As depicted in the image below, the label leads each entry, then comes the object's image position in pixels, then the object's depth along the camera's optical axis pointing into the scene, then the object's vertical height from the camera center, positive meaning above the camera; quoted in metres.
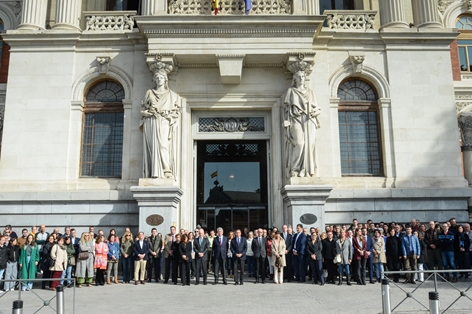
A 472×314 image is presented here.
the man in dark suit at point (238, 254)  14.76 -0.14
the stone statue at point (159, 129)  17.58 +4.40
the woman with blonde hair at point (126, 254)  15.34 -0.10
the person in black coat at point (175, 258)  15.06 -0.24
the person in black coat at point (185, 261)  14.74 -0.33
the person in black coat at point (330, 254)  14.70 -0.18
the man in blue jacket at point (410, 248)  14.98 -0.03
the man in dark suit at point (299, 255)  15.09 -0.20
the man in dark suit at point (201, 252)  14.85 -0.06
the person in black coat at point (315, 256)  14.53 -0.24
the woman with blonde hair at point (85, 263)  14.62 -0.34
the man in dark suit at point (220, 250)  15.00 -0.01
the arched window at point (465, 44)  21.55 +8.94
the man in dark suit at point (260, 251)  15.05 -0.06
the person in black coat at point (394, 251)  15.20 -0.12
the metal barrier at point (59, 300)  8.58 -0.85
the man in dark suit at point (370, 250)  14.79 -0.08
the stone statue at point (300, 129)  17.61 +4.34
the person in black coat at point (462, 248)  15.23 -0.06
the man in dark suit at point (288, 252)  15.39 -0.11
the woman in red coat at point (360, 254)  14.60 -0.19
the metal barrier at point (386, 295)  9.09 -0.90
